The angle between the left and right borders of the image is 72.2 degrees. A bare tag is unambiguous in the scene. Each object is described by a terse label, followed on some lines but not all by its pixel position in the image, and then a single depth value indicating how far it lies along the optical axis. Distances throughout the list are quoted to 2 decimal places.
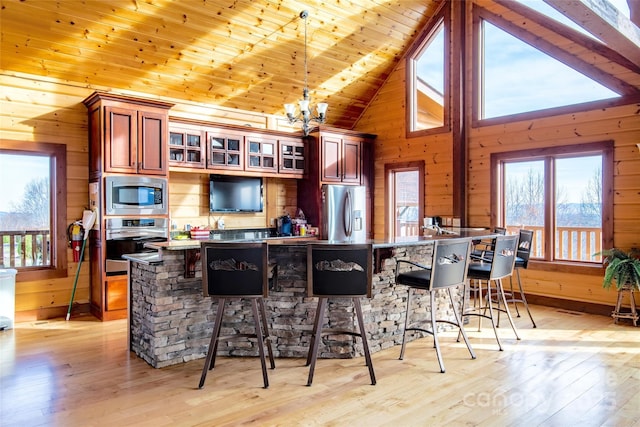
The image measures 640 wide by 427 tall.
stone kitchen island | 3.44
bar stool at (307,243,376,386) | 2.95
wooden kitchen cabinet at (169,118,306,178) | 5.64
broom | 5.00
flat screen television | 6.12
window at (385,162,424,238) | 6.91
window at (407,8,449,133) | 6.58
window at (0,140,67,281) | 4.96
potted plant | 4.45
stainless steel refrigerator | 6.71
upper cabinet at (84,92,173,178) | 4.86
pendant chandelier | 4.46
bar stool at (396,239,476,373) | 3.30
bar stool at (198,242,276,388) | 2.94
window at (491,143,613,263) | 5.16
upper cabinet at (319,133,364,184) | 6.80
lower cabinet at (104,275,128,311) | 4.91
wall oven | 4.92
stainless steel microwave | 4.90
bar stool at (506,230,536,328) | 4.65
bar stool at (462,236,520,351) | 3.79
